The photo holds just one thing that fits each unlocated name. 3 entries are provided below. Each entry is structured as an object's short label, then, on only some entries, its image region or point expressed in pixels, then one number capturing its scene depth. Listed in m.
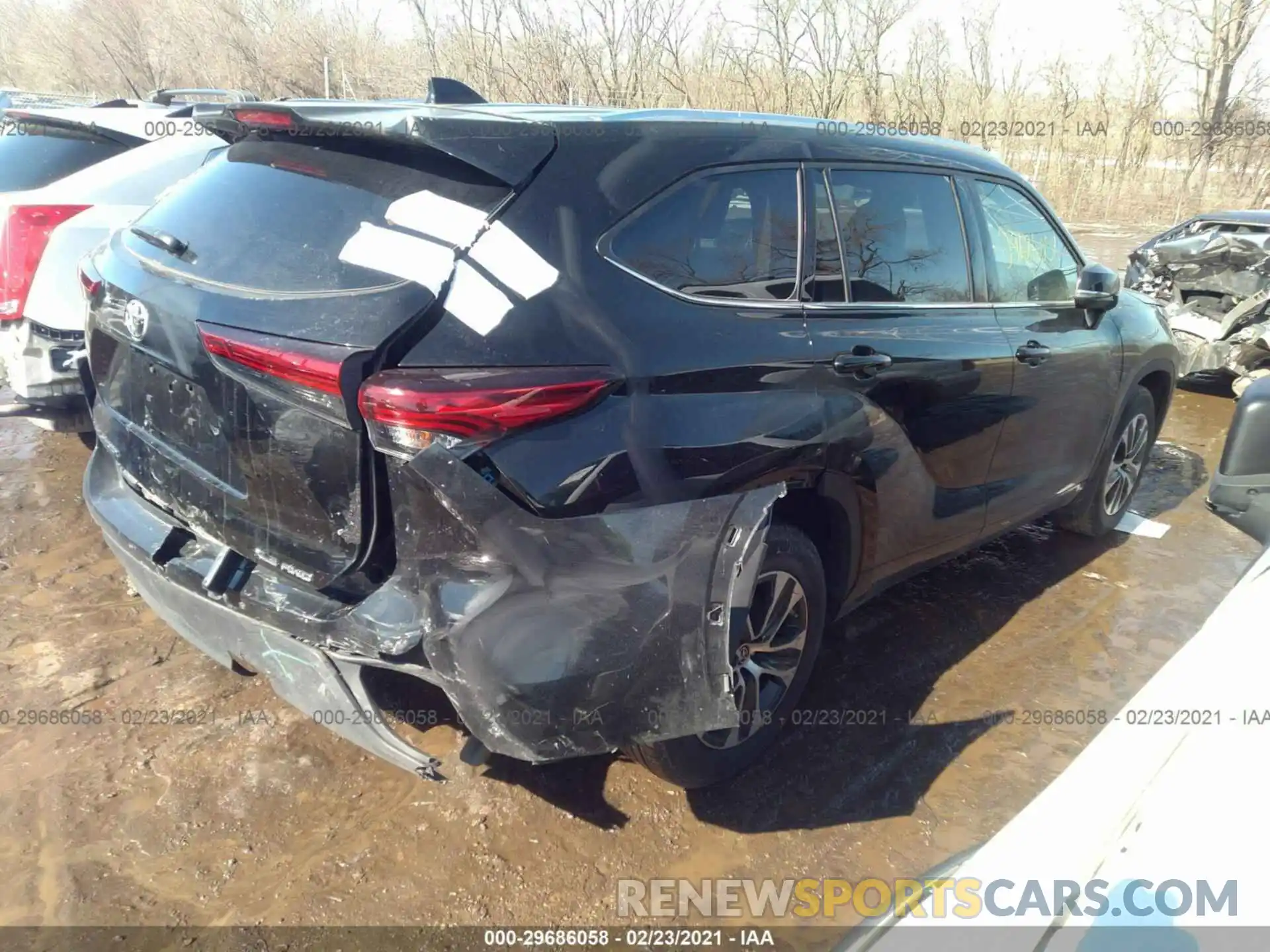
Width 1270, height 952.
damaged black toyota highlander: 2.02
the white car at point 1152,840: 1.13
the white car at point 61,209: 4.38
